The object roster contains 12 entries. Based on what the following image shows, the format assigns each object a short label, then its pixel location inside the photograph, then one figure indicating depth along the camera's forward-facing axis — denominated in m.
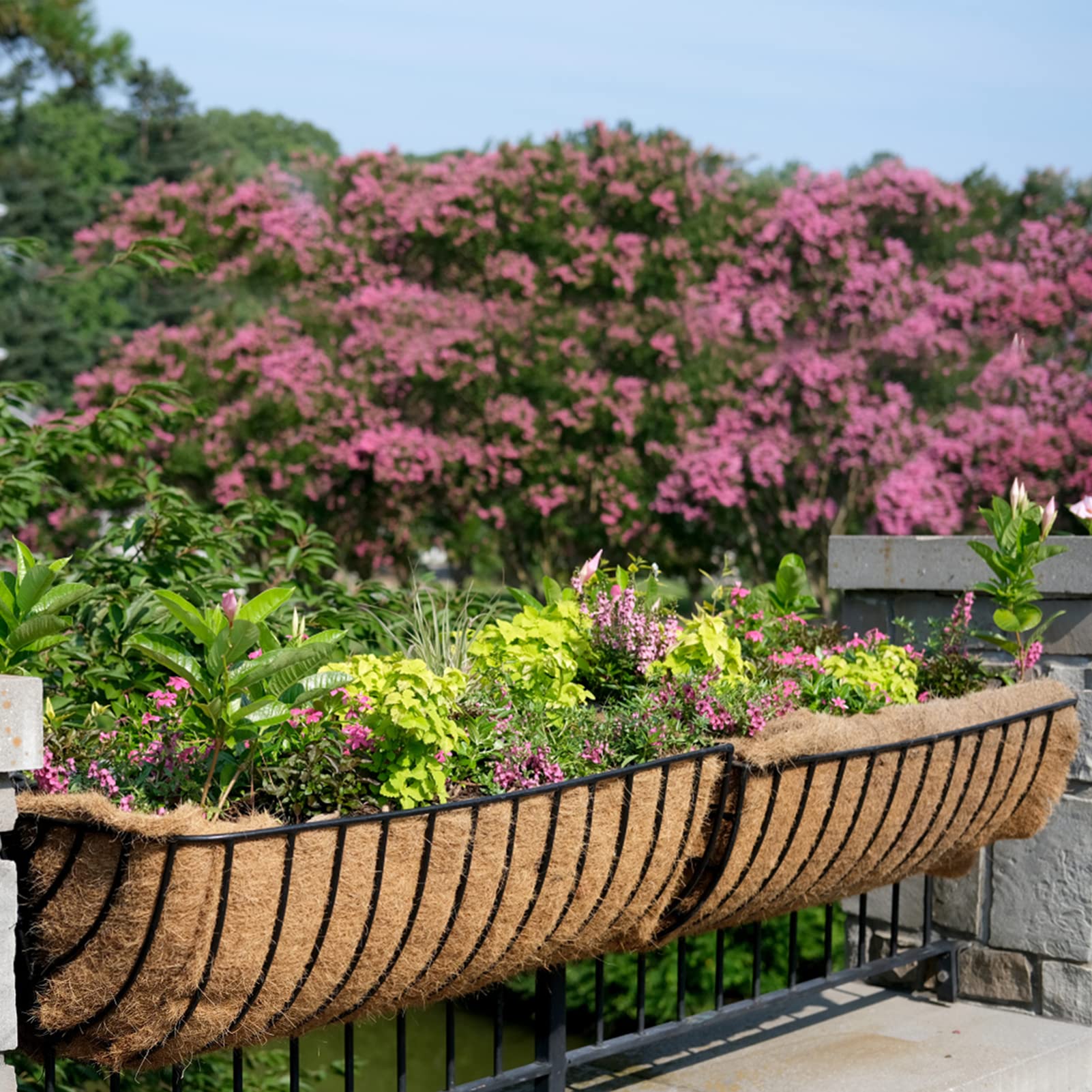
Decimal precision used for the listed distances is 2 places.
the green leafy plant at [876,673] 3.53
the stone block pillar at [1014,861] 3.87
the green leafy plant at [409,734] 2.43
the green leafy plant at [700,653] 3.16
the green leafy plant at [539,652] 3.03
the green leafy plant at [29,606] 2.20
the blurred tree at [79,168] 19.47
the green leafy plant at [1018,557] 3.72
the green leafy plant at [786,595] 3.91
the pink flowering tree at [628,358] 11.80
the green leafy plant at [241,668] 2.21
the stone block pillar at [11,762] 1.95
